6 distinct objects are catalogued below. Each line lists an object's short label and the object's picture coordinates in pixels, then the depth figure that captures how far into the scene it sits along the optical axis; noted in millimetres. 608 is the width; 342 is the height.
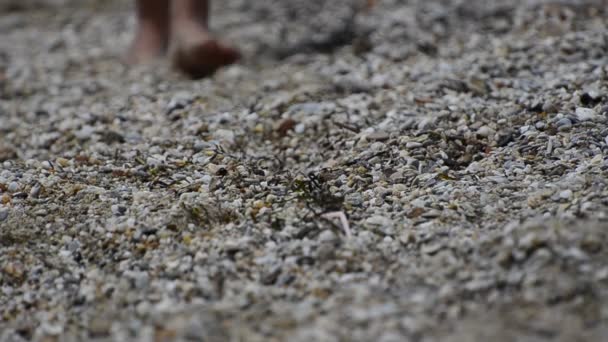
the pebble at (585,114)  4652
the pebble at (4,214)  4160
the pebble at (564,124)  4598
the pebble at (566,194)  3795
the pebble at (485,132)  4766
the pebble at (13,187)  4462
